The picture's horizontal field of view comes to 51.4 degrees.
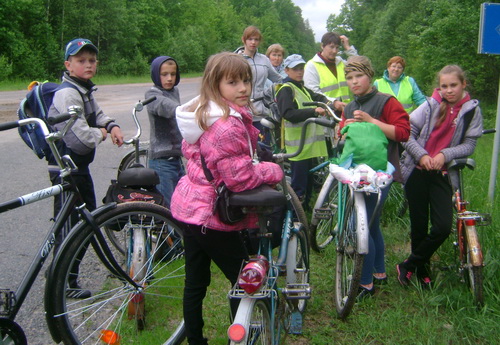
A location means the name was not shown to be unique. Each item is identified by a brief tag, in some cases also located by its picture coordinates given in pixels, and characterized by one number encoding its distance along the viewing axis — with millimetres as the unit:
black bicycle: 2832
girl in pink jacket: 2426
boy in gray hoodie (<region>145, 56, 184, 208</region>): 4434
